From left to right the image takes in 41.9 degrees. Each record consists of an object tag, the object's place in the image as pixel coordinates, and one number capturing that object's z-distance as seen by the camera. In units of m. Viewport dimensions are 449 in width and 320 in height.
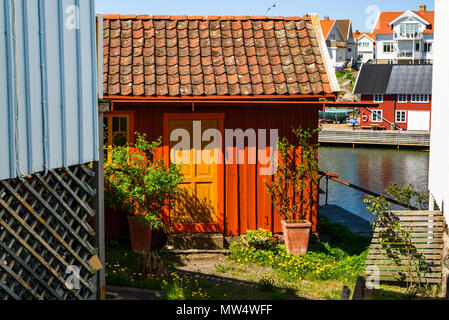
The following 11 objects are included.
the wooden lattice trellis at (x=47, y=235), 5.12
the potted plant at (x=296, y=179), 11.05
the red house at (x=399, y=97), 51.94
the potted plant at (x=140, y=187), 10.24
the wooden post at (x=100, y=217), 6.43
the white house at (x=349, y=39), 92.00
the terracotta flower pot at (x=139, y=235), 10.45
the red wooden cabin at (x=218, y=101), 10.82
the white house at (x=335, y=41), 85.75
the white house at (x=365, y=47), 92.25
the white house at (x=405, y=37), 80.69
